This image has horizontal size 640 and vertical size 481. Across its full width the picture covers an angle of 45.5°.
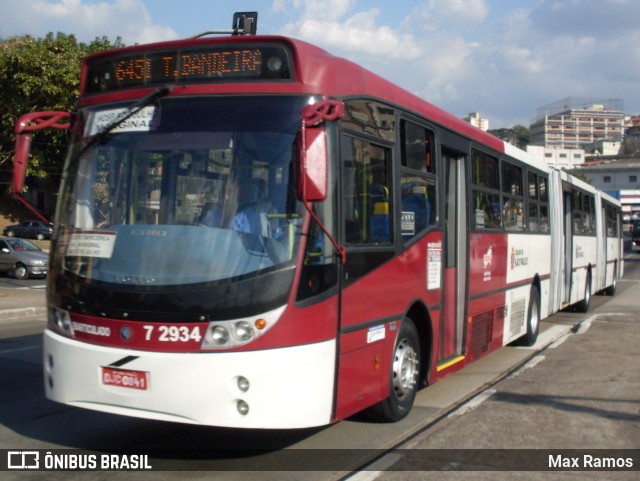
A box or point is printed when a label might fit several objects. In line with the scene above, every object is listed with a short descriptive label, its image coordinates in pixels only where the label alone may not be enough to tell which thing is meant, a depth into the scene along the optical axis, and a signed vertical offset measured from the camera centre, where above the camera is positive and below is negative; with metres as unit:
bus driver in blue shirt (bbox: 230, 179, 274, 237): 5.32 +0.24
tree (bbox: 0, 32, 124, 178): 25.44 +5.68
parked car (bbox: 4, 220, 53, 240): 48.31 +0.89
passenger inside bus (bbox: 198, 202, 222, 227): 5.38 +0.20
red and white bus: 5.17 +0.03
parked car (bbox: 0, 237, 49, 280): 27.38 -0.54
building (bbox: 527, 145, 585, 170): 141.32 +17.00
